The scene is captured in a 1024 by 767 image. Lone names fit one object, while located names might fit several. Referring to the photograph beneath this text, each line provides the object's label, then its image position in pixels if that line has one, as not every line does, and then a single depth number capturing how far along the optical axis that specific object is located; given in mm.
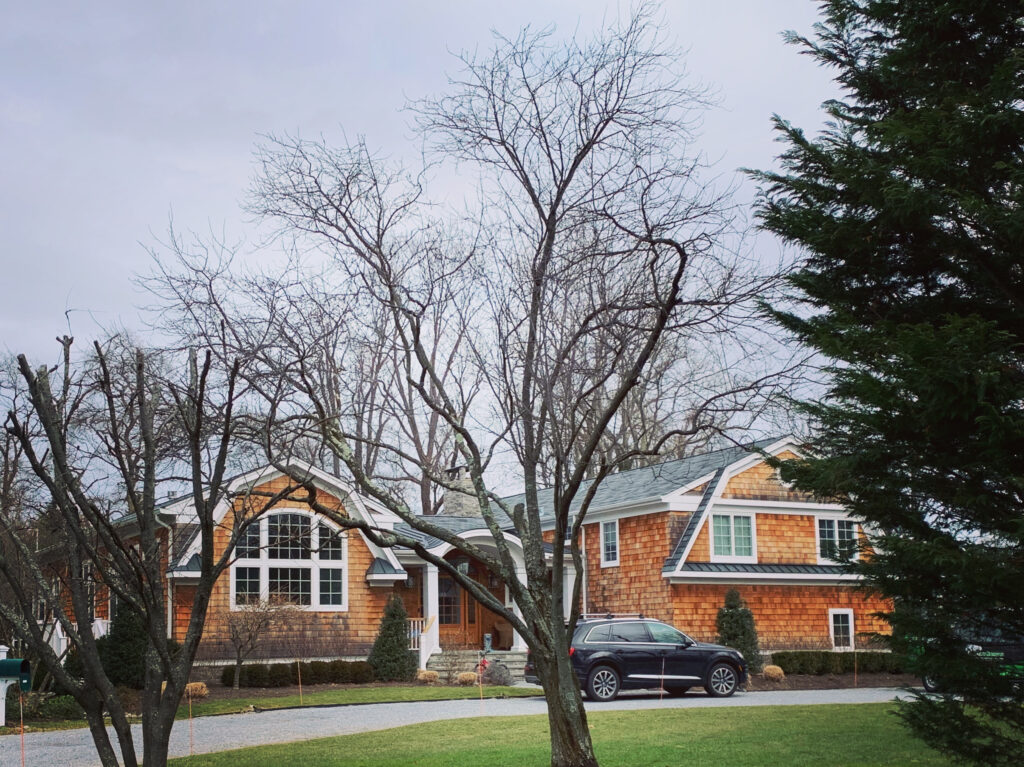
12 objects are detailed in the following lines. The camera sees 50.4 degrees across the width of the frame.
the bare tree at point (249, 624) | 23297
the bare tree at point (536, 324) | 9227
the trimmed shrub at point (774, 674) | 24844
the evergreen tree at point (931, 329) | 7582
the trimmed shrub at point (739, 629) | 25578
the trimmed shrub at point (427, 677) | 25203
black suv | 20703
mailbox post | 17875
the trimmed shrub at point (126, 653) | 21453
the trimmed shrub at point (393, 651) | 25656
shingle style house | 25672
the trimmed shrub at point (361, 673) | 25000
